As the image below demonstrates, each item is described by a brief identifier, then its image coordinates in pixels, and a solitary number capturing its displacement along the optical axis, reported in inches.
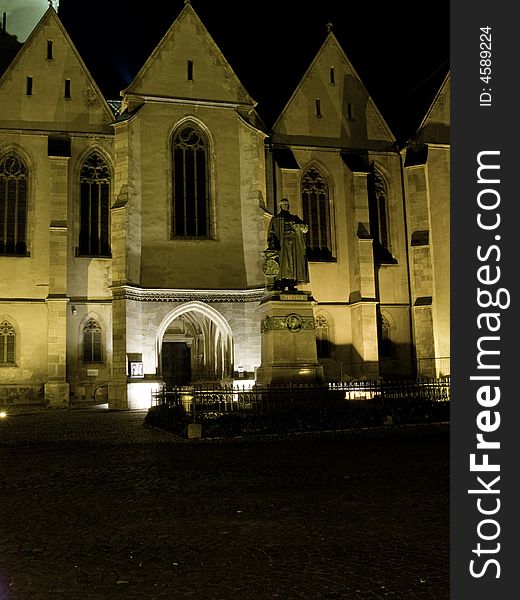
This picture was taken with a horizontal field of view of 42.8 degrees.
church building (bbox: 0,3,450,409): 1115.3
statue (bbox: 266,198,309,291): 725.9
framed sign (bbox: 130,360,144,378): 1035.3
